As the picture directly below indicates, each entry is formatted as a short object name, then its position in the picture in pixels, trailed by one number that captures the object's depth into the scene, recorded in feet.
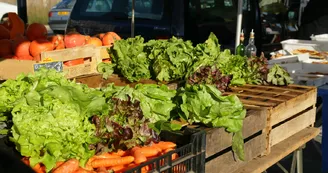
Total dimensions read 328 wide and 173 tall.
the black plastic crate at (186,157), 7.10
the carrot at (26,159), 7.62
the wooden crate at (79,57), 13.46
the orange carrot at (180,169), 7.44
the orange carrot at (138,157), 7.81
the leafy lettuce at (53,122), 7.59
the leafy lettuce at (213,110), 8.93
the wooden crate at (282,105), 10.69
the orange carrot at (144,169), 7.49
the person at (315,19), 27.58
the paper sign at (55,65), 12.92
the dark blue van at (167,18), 19.45
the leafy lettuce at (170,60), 12.88
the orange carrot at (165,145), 8.16
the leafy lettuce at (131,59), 13.35
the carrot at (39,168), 7.49
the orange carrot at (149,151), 8.07
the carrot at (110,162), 7.84
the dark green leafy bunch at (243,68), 13.10
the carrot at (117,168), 7.77
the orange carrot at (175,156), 7.95
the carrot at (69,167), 7.34
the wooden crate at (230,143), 8.48
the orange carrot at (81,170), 7.48
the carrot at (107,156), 8.10
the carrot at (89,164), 7.86
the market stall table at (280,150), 9.70
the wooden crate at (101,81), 13.28
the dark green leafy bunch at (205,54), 12.52
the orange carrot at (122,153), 8.32
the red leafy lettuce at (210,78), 11.69
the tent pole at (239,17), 18.74
